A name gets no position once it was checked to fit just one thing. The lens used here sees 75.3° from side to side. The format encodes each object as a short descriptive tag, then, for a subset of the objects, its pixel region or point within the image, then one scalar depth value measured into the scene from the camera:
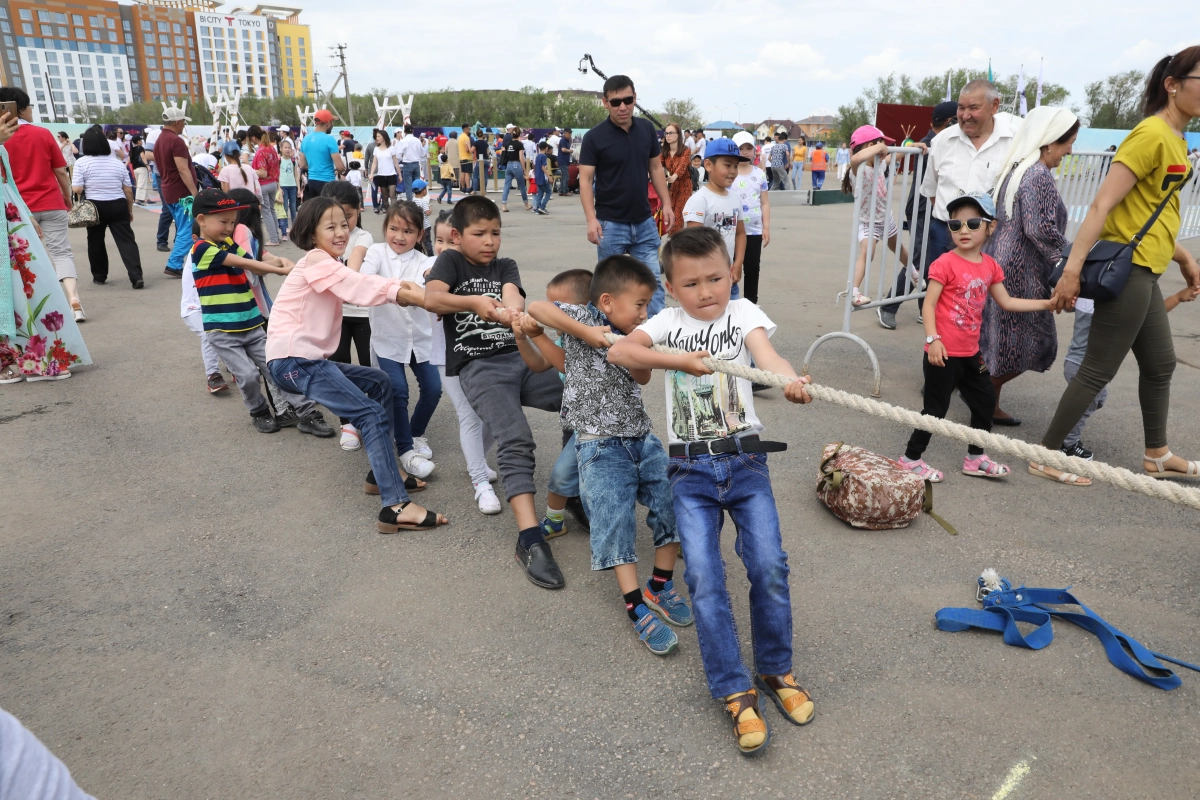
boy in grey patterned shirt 3.14
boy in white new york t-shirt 2.60
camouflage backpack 3.82
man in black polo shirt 6.34
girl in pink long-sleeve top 3.97
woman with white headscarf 4.64
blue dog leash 2.79
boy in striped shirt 5.21
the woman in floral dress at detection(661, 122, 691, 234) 9.77
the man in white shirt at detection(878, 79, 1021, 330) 5.91
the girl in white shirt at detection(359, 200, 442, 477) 4.61
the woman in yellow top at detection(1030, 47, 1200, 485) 3.64
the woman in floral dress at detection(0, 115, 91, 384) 6.15
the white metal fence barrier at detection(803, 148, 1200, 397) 5.83
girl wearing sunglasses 4.30
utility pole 76.25
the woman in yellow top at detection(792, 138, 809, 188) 29.39
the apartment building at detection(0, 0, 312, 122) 153.75
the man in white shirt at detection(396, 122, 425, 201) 18.41
